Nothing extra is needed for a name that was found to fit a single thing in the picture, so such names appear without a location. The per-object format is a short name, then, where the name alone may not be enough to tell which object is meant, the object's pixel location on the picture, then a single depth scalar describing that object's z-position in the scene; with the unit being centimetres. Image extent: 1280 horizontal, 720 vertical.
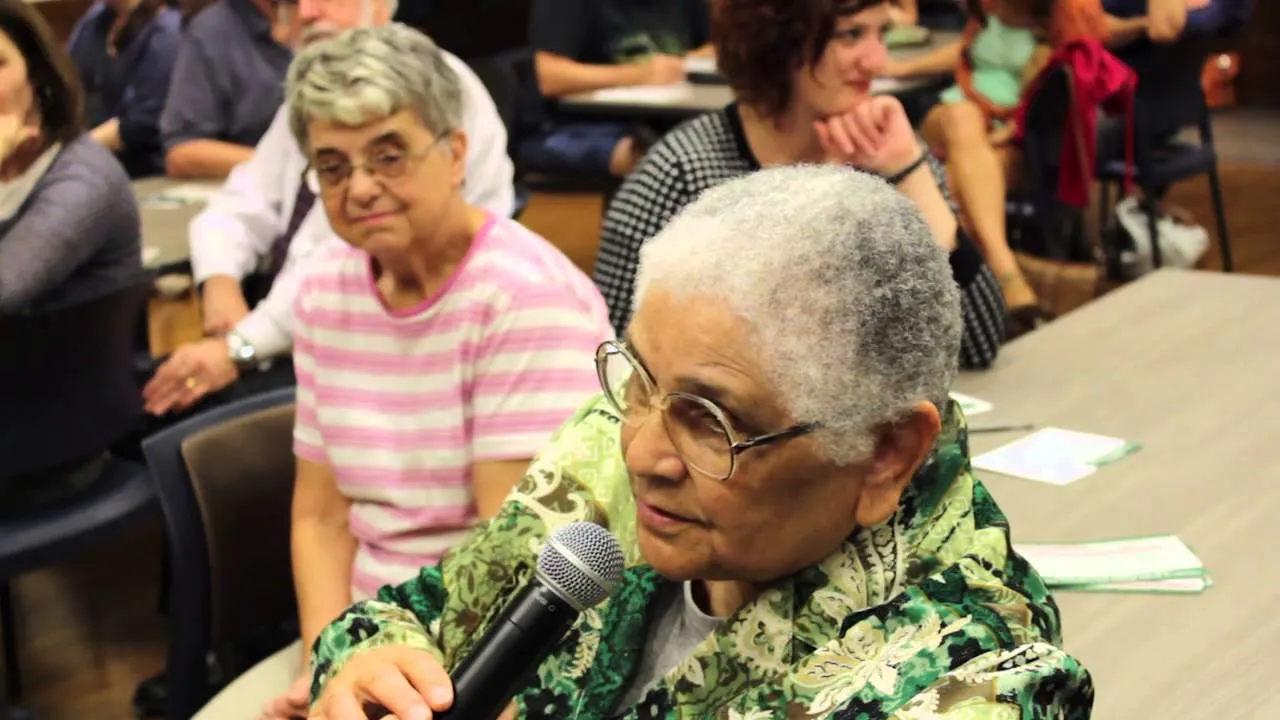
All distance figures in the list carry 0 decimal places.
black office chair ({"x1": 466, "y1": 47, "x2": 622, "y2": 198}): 464
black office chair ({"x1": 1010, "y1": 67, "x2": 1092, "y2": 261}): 449
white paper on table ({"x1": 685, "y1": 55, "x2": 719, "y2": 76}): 488
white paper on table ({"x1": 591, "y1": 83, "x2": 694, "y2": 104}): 467
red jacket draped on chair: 439
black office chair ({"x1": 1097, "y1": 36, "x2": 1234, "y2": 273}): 478
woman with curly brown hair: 252
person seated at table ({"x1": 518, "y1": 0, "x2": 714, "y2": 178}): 498
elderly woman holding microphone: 114
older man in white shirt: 310
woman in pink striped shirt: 194
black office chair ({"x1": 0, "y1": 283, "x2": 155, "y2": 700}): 261
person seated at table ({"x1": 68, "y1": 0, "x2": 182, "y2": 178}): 490
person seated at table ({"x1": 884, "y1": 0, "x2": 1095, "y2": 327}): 470
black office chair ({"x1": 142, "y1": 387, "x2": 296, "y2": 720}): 207
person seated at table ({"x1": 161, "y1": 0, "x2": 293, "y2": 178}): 406
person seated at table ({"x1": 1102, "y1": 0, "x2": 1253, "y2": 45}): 473
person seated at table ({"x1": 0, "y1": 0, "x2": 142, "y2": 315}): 284
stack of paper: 178
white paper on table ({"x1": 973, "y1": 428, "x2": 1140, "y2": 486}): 211
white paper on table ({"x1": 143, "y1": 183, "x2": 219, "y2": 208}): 384
